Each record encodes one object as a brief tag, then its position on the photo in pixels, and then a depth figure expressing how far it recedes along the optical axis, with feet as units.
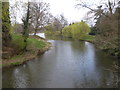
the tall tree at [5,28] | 19.96
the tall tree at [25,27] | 28.98
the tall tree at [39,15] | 58.86
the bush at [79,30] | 71.48
